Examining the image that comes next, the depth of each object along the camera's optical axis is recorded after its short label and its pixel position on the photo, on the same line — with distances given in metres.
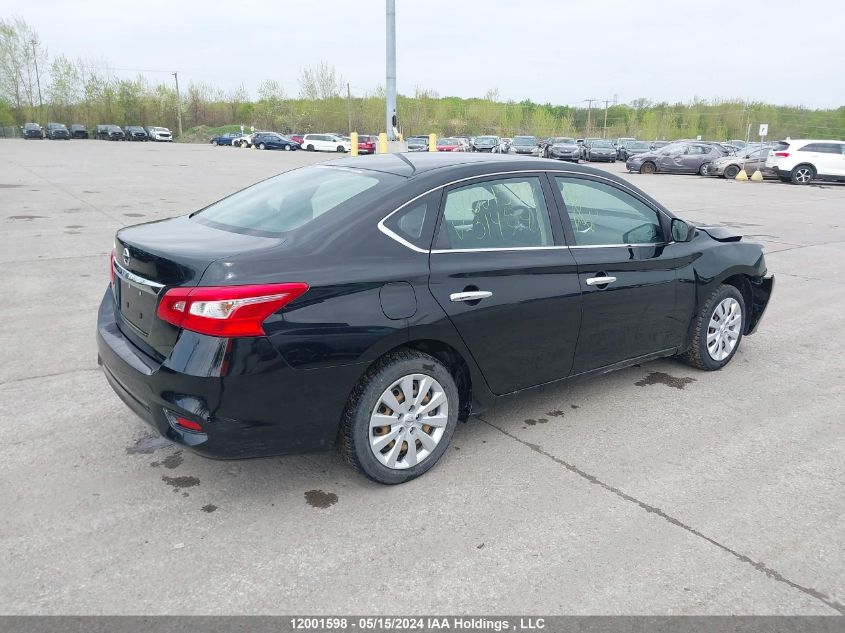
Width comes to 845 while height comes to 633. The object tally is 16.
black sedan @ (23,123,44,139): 63.72
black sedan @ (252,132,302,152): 54.22
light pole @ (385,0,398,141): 18.16
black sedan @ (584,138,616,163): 39.25
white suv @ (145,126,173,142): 70.12
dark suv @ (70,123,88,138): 69.81
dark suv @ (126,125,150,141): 67.44
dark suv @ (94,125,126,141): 67.12
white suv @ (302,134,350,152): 50.84
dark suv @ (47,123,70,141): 63.81
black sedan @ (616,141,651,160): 42.50
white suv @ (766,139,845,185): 24.73
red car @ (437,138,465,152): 38.81
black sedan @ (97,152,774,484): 2.91
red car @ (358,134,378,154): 45.58
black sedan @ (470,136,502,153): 42.10
